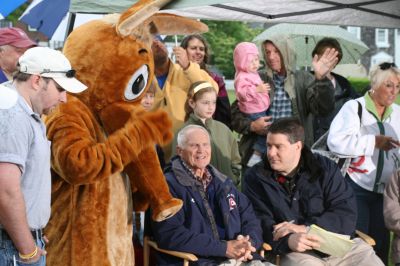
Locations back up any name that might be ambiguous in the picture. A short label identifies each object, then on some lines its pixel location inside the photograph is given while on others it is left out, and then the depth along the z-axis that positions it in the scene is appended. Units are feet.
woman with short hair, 17.04
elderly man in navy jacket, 14.28
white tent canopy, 17.60
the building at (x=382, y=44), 173.37
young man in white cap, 9.15
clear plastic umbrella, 31.78
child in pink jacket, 19.29
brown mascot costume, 11.69
